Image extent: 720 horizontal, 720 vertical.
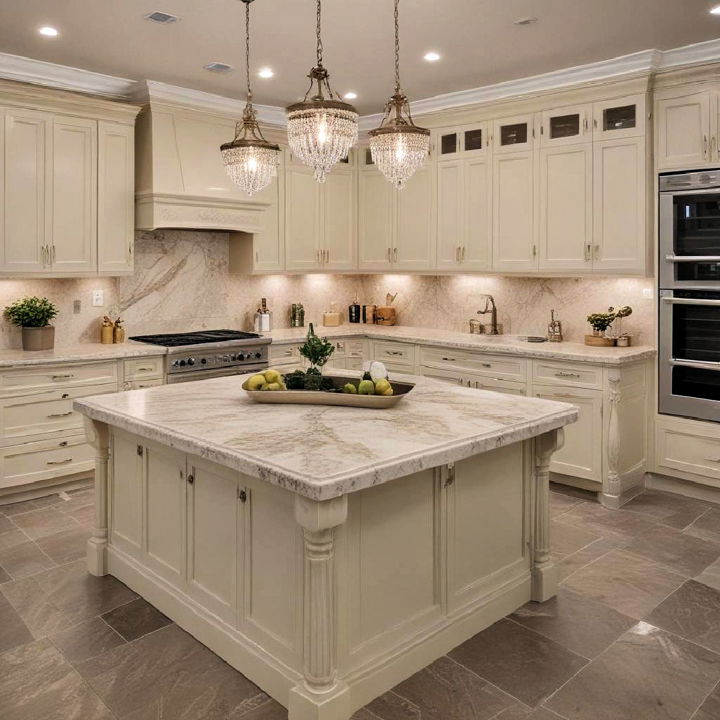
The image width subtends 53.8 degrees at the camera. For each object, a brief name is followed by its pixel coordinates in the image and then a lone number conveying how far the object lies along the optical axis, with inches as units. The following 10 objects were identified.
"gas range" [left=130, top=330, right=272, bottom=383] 207.6
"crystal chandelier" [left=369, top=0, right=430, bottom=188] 122.3
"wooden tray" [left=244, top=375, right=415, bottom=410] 122.7
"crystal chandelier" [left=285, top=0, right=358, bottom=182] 111.4
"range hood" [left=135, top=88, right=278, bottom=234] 209.3
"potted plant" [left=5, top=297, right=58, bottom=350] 194.5
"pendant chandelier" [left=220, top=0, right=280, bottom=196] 133.3
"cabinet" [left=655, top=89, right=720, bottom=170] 178.1
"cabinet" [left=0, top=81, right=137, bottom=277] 186.2
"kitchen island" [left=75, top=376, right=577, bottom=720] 93.1
